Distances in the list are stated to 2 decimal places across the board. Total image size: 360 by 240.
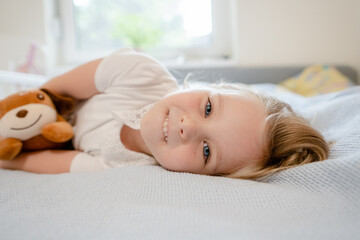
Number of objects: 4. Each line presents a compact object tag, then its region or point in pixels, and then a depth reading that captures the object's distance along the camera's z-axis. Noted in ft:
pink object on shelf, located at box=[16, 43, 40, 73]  5.23
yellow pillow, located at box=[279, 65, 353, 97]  6.20
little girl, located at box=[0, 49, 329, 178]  2.27
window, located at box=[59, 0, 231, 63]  7.79
